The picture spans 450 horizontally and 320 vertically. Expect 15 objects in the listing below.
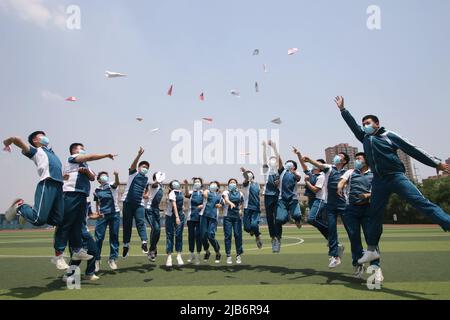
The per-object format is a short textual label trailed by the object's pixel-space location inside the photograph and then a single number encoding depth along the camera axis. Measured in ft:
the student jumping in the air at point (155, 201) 32.91
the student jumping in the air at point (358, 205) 23.18
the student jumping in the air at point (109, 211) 30.89
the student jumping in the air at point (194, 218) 33.86
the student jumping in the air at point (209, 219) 32.94
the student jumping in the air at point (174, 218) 32.63
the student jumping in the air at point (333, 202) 25.93
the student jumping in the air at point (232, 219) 32.78
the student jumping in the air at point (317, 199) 27.94
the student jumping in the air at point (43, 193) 19.93
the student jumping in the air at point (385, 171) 18.70
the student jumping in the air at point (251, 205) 33.91
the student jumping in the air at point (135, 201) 31.35
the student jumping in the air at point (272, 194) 30.96
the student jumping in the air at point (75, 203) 21.38
